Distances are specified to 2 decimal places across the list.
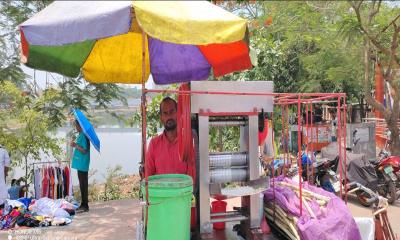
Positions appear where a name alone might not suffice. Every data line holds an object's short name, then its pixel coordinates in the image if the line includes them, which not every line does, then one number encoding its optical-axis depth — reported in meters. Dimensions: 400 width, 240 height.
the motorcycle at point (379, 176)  6.89
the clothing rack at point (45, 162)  7.05
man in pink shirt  3.94
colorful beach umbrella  2.67
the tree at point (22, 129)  7.50
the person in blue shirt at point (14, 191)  6.94
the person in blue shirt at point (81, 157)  6.62
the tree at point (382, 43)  8.43
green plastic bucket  3.14
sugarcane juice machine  3.62
